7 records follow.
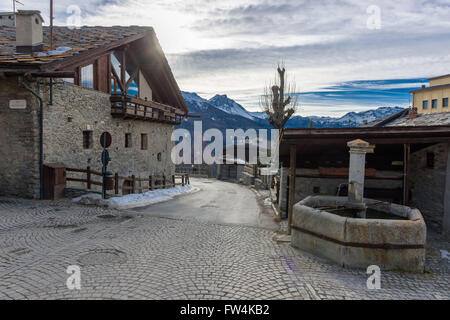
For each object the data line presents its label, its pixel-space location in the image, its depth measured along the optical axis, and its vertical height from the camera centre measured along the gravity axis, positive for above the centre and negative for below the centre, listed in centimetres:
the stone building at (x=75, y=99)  1120 +204
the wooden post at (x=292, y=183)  856 -95
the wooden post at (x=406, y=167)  869 -45
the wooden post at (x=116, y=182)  1262 -148
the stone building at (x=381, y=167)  826 -57
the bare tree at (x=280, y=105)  2075 +297
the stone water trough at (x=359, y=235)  584 -166
